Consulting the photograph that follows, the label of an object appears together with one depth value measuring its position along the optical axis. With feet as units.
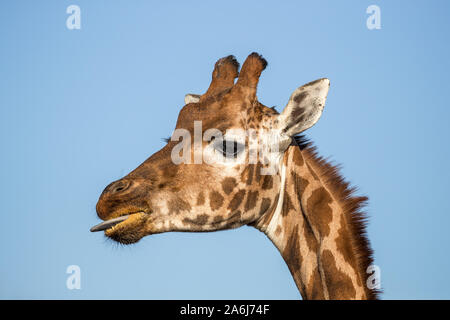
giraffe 24.64
